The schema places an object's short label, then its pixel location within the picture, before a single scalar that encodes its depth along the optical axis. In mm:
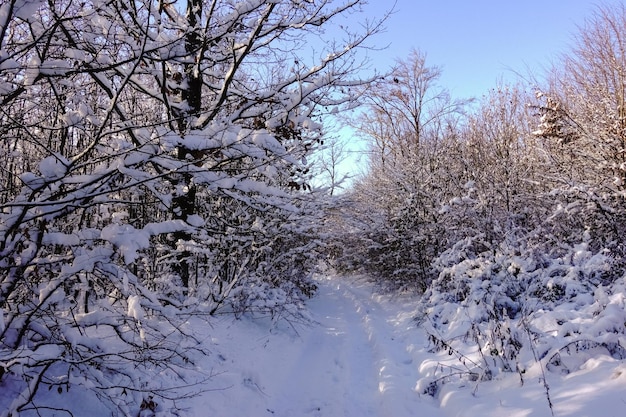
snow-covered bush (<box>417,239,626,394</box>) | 4148
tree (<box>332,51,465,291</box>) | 11078
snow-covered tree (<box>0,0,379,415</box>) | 2736
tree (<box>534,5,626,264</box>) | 7276
